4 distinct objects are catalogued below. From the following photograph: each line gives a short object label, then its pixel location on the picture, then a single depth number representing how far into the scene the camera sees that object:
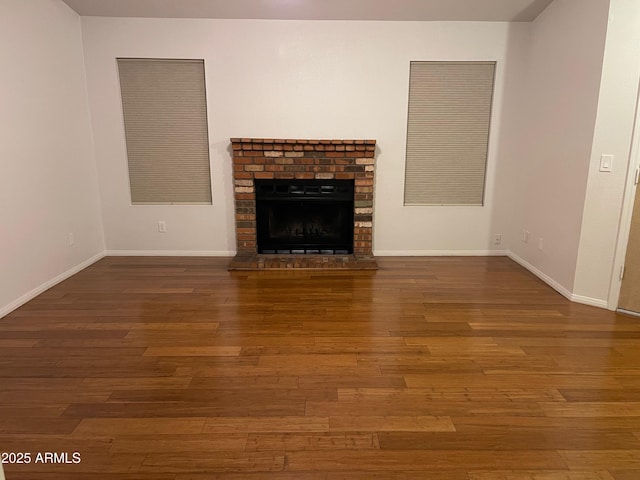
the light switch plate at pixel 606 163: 2.89
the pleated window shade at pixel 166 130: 4.08
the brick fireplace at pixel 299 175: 4.06
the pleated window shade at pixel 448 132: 4.11
